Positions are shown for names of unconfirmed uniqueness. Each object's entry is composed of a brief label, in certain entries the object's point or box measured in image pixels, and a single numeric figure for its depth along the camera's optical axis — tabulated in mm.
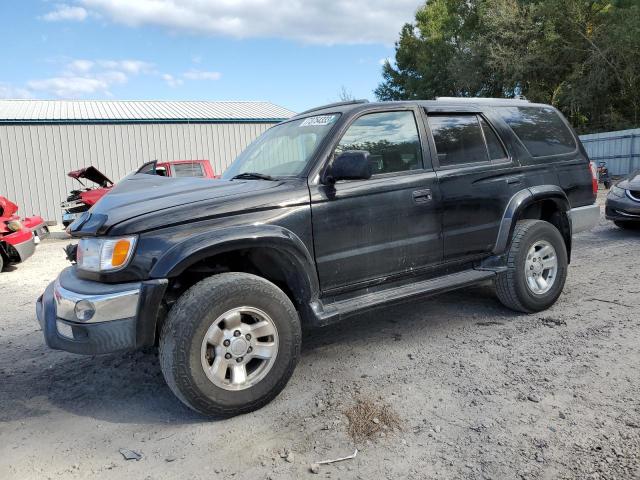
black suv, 2941
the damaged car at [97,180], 11438
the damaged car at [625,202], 8180
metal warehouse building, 16516
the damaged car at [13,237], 8117
